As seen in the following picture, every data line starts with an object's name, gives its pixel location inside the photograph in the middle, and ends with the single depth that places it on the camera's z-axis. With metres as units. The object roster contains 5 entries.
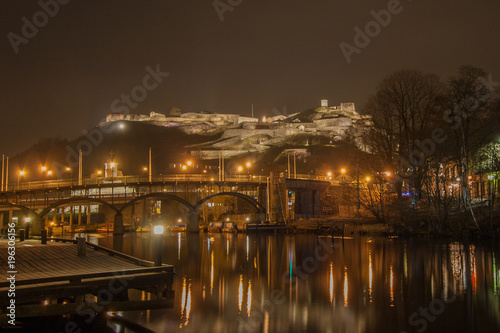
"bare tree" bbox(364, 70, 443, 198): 52.03
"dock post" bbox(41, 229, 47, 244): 23.91
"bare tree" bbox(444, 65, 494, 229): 48.66
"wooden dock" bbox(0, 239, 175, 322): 13.49
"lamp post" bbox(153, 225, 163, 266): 16.34
